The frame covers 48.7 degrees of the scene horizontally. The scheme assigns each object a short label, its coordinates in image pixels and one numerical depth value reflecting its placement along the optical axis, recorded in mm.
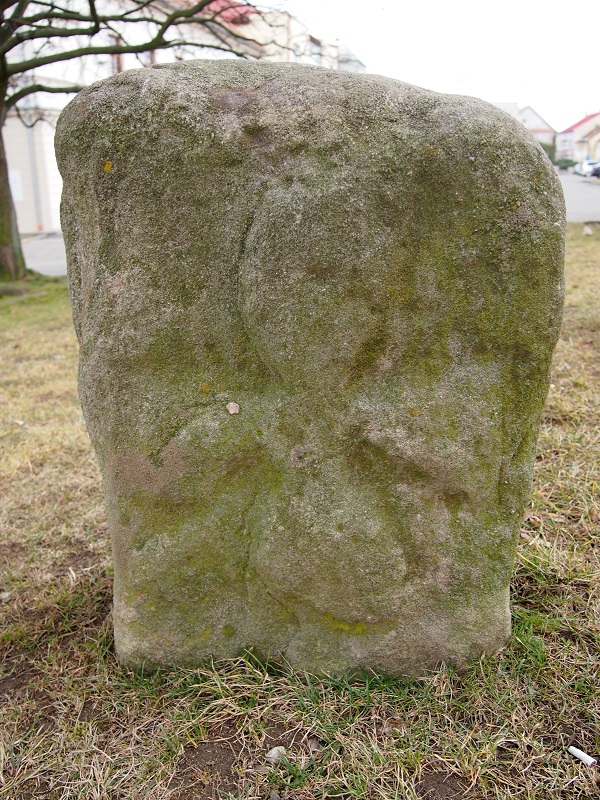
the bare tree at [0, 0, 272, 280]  6805
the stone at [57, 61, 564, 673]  1362
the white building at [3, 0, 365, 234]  7938
